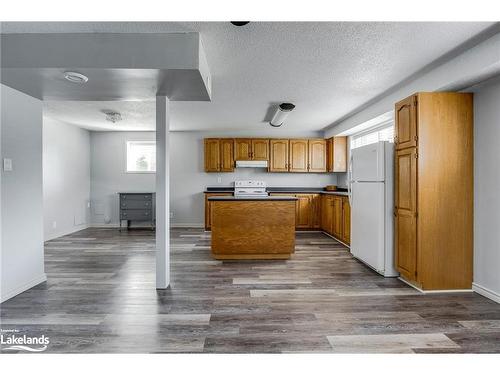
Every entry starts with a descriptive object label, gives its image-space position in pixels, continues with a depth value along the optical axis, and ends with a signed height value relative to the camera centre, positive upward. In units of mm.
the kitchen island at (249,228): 4223 -644
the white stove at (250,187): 6844 -61
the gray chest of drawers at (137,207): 6771 -529
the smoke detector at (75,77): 2508 +965
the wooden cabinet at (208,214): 6716 -692
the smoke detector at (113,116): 5254 +1278
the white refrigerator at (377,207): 3543 -296
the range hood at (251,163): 6883 +505
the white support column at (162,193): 3121 -92
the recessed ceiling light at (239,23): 2170 +1239
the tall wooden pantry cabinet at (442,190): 3012 -61
